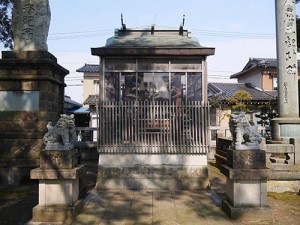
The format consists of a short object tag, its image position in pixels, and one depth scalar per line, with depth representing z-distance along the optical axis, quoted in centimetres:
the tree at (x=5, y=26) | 1547
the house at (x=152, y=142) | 948
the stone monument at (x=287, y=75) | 1026
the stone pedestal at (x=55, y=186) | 623
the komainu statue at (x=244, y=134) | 657
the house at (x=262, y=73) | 3381
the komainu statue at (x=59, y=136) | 660
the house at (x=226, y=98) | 2822
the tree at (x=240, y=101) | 2706
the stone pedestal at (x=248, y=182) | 629
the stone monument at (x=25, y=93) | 1034
